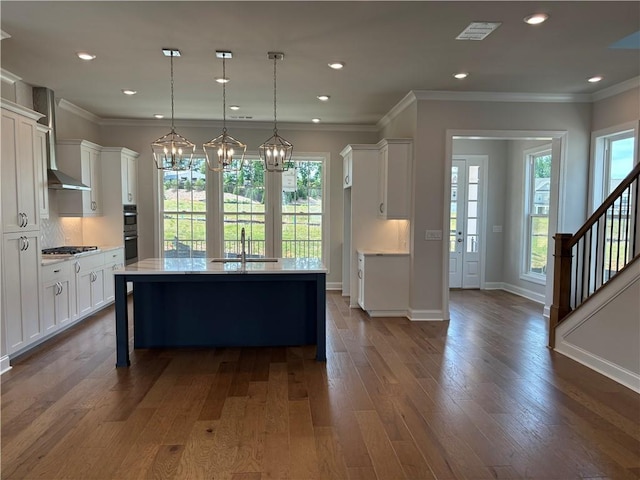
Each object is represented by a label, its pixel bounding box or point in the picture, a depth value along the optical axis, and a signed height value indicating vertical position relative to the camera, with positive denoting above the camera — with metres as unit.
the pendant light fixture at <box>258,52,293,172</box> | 3.97 +0.60
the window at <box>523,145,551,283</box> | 6.48 +0.06
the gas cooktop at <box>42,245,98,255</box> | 4.99 -0.49
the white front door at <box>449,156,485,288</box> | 7.34 -0.14
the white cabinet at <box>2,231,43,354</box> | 3.71 -0.73
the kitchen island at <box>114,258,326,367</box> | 4.19 -1.02
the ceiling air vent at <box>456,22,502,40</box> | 3.27 +1.51
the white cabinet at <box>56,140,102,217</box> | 5.60 +0.56
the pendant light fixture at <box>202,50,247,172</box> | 3.85 +0.63
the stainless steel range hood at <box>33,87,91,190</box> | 5.02 +0.96
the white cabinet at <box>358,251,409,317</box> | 5.51 -0.94
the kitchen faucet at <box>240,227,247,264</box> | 4.05 -0.42
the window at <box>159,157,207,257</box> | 7.13 +0.04
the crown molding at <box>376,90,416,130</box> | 5.26 +1.51
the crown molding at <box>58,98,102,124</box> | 5.70 +1.49
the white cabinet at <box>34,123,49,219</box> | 4.23 +0.48
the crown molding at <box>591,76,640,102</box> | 4.70 +1.52
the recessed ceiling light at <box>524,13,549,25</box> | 3.10 +1.50
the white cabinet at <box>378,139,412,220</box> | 5.42 +0.49
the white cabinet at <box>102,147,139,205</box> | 6.27 +0.68
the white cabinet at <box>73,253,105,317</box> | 5.06 -0.93
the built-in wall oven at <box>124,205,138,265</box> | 6.52 -0.36
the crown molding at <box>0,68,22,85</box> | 4.36 +1.47
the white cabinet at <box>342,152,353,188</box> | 6.05 +0.67
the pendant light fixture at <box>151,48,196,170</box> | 3.73 +0.61
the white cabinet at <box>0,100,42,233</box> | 3.71 +0.39
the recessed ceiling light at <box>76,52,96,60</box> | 3.90 +1.50
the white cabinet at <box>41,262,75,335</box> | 4.34 -0.94
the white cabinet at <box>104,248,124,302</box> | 5.83 -0.79
